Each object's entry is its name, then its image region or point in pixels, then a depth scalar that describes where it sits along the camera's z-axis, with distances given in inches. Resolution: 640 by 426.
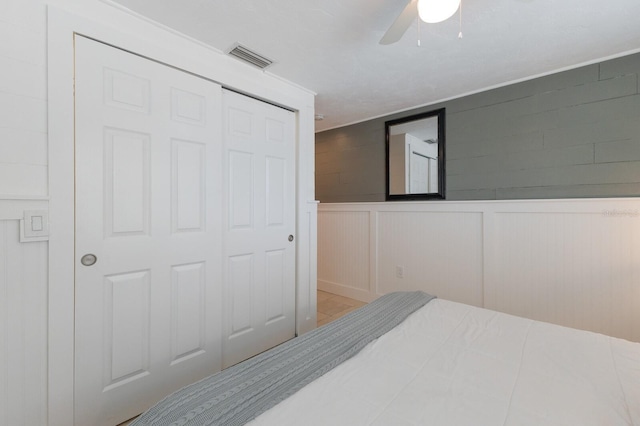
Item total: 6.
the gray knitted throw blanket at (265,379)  31.4
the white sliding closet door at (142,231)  56.6
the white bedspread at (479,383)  31.0
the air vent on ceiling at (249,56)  75.2
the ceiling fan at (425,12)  46.2
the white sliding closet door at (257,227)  80.9
